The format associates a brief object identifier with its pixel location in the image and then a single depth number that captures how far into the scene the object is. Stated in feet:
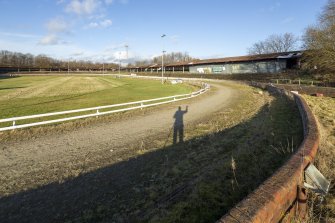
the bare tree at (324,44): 127.34
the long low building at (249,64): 184.85
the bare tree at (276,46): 364.79
